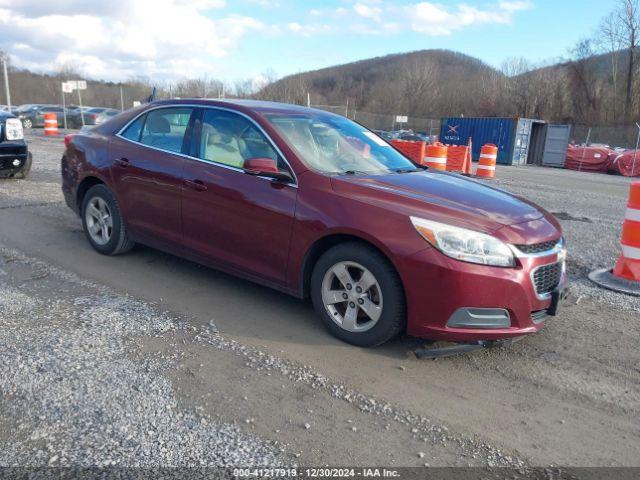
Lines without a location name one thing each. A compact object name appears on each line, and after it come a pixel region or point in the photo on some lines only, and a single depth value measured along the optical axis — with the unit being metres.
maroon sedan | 3.41
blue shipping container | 28.27
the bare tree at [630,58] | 49.16
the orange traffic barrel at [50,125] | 25.97
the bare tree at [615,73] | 50.97
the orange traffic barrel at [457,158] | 17.77
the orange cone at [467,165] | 17.62
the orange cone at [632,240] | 5.23
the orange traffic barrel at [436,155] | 13.62
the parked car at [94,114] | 31.22
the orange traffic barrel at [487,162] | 16.70
